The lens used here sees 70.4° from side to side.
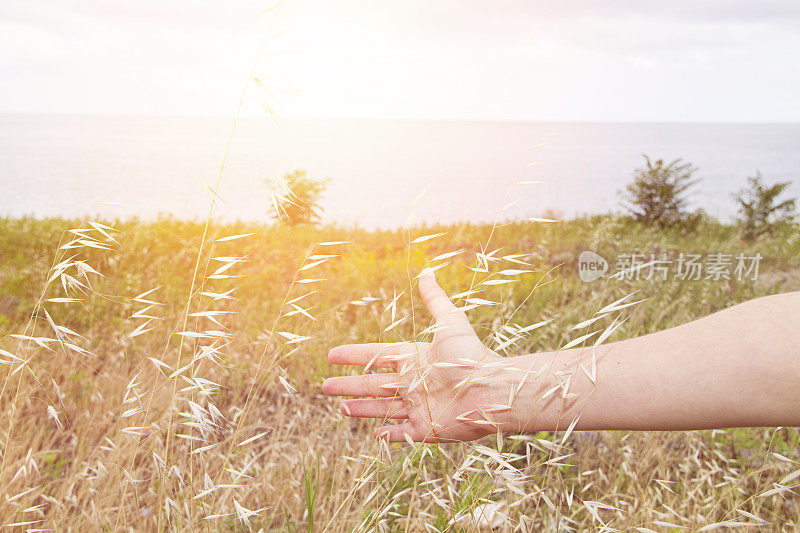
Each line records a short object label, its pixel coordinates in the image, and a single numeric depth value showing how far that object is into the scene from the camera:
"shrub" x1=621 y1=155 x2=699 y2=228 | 7.96
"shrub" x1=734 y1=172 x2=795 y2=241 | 8.02
